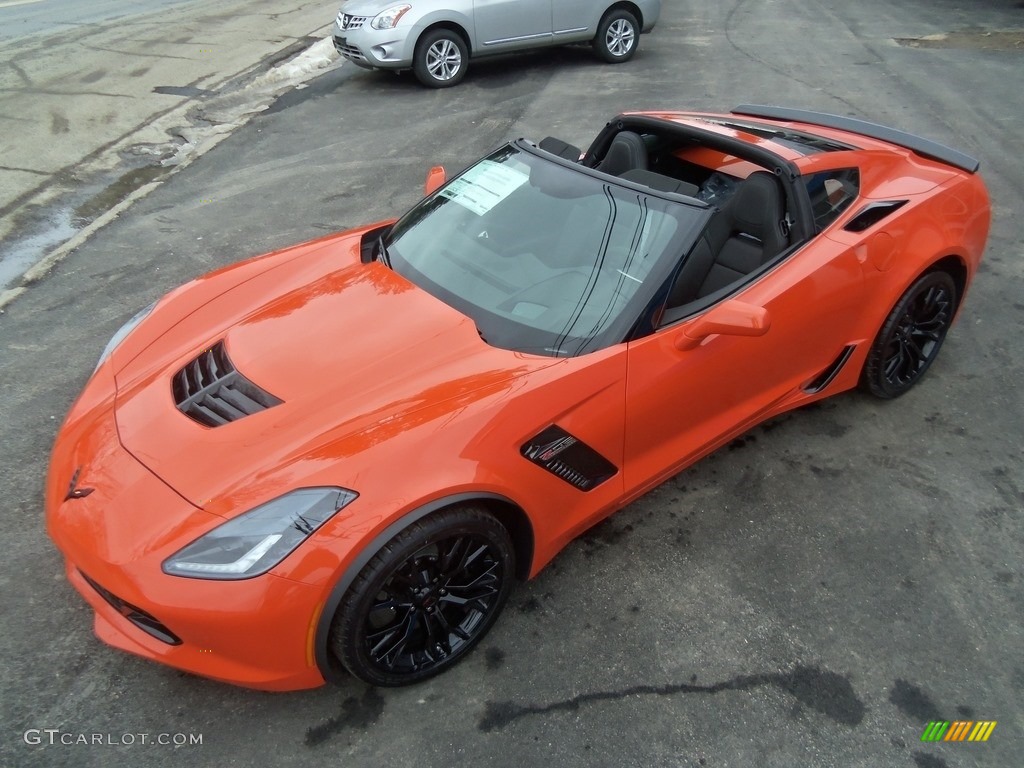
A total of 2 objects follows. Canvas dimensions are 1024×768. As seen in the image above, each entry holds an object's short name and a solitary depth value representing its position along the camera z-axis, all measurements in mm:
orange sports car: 2162
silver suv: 8938
